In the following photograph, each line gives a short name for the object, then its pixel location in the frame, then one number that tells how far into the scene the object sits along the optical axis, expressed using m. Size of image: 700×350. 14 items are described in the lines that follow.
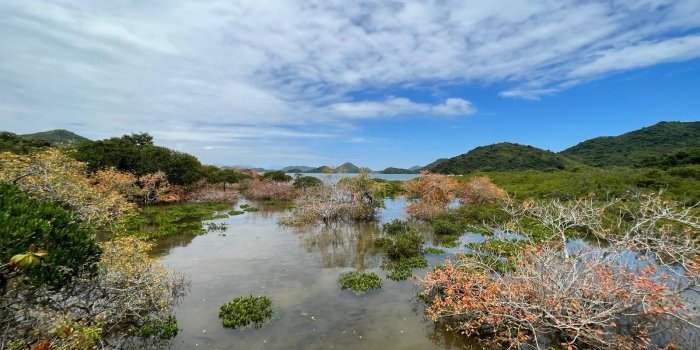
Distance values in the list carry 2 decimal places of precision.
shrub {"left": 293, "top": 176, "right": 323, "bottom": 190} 49.42
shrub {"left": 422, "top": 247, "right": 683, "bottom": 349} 7.49
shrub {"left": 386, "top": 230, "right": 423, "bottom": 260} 17.38
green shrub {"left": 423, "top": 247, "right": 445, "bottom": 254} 18.27
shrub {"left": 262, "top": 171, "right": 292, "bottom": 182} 59.40
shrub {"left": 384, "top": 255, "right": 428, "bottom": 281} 14.38
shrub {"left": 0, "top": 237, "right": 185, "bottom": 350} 6.07
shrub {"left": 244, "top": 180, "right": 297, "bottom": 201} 46.72
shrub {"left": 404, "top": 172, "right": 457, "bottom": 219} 28.48
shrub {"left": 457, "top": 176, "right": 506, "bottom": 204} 37.22
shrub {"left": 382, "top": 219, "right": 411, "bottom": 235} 23.14
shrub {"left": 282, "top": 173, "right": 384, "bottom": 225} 26.95
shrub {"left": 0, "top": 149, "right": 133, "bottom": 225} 9.87
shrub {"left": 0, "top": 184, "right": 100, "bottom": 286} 5.34
